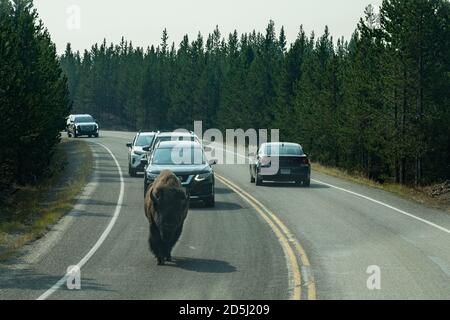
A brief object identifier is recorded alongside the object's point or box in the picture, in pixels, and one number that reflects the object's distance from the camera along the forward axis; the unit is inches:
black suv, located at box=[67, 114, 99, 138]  3107.8
